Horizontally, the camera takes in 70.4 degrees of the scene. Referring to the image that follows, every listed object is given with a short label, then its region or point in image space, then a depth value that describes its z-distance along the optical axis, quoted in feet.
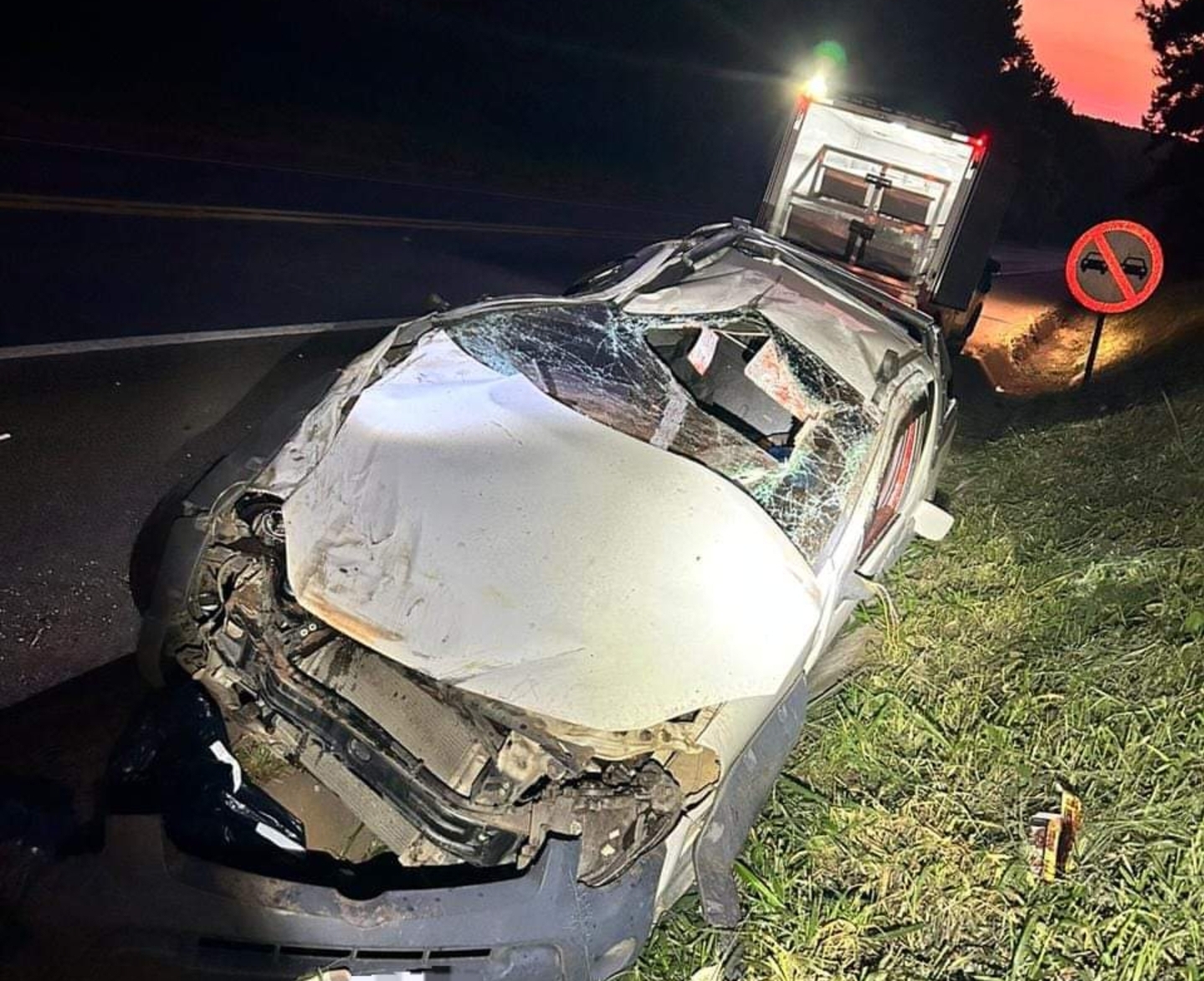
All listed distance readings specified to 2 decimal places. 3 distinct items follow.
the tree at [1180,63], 67.72
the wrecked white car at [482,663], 7.21
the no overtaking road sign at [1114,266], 19.24
